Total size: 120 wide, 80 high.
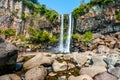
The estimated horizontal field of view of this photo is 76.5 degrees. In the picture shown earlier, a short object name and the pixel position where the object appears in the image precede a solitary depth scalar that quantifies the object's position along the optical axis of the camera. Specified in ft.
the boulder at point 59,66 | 16.29
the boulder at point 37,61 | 16.44
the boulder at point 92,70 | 15.04
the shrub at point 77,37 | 61.21
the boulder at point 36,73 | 14.17
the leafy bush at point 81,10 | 64.04
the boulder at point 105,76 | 14.20
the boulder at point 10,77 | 13.57
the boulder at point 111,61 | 16.41
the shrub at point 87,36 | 59.42
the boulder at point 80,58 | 18.08
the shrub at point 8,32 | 68.44
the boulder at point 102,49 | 42.27
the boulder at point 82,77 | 14.04
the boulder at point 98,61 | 16.97
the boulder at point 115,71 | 14.70
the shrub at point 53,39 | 65.74
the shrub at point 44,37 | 64.43
